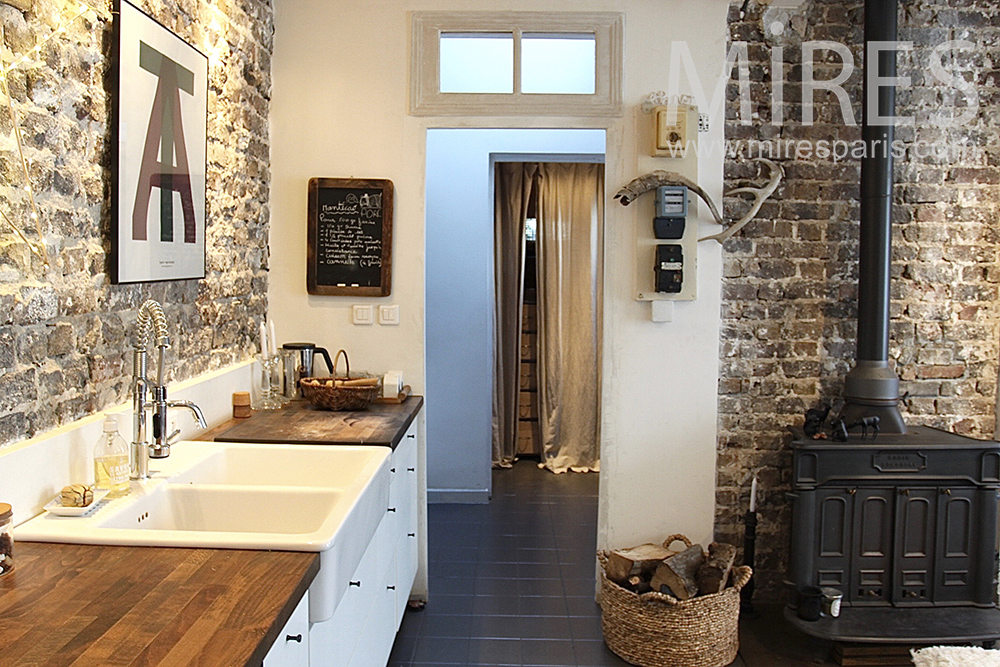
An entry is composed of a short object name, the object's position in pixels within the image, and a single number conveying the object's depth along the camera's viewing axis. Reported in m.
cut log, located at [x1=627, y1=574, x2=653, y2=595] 3.45
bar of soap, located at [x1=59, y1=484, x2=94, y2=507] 1.94
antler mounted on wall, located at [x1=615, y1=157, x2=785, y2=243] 3.72
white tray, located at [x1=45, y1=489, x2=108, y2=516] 1.93
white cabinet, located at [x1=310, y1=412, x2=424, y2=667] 2.18
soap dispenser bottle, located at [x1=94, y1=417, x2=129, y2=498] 2.10
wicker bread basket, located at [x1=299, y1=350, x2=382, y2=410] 3.44
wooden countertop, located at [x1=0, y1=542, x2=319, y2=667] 1.30
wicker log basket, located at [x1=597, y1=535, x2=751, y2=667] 3.32
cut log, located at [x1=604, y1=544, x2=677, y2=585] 3.49
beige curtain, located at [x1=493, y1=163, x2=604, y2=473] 6.36
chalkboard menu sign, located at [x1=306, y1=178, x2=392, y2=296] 3.89
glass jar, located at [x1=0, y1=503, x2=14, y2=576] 1.65
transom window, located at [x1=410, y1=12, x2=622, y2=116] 3.82
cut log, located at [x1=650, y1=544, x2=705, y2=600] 3.39
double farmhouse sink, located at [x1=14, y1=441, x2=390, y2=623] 1.82
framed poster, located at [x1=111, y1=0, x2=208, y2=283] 2.40
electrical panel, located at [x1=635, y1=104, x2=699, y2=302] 3.74
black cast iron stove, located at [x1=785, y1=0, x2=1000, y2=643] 3.52
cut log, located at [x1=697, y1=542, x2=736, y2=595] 3.44
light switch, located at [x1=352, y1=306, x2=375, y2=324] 3.93
